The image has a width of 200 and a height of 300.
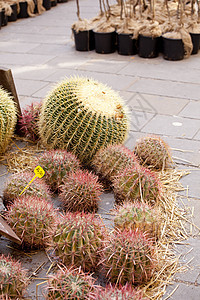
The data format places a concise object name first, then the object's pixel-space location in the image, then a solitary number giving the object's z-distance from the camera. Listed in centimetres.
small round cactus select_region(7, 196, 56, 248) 246
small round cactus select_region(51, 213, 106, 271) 225
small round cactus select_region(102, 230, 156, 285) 216
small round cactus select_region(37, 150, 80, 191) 309
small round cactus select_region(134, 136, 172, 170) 344
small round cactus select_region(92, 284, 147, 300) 189
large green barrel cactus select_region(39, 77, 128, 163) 329
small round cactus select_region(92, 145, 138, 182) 309
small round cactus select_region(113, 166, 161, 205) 281
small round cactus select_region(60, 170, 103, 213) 281
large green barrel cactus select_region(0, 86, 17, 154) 357
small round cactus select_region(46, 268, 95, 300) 194
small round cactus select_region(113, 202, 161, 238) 246
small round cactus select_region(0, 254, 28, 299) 205
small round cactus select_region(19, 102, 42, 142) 392
